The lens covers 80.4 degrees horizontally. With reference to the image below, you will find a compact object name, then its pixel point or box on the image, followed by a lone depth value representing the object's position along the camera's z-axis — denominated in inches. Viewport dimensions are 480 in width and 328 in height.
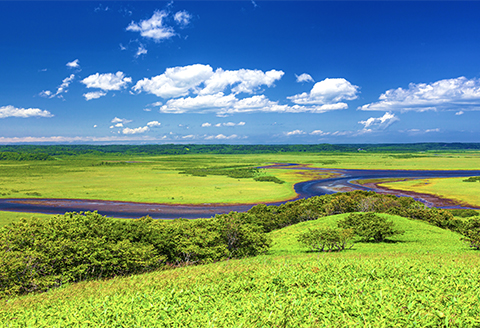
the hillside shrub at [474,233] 1029.2
